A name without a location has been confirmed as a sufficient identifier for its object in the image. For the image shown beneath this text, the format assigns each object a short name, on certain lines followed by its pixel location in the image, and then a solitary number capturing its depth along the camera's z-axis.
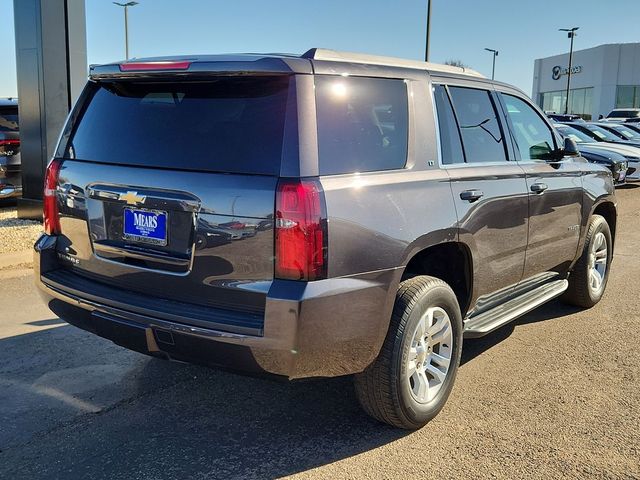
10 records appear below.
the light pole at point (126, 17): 34.75
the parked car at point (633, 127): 20.94
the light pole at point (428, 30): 22.56
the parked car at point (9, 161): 8.95
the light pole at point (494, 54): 51.47
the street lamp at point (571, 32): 46.89
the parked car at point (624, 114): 36.73
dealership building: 59.29
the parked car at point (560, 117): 25.67
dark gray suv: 2.84
